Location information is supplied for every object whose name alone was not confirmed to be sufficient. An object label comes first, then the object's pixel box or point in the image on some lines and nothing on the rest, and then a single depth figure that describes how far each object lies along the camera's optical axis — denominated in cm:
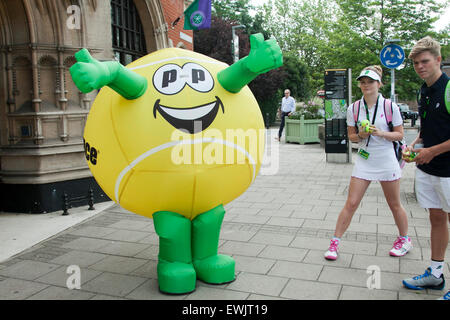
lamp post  1924
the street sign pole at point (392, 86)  1133
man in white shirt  1800
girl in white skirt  460
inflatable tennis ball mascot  349
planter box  1683
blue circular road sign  979
